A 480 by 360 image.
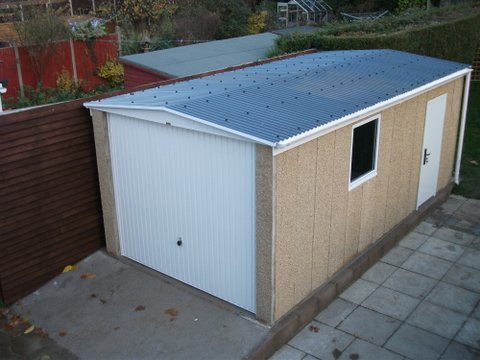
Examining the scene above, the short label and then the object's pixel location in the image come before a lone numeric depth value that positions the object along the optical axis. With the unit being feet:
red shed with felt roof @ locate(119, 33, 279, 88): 36.58
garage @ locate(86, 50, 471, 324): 19.29
